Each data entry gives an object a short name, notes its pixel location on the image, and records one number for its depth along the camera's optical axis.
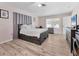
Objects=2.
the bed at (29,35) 2.32
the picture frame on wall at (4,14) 2.37
